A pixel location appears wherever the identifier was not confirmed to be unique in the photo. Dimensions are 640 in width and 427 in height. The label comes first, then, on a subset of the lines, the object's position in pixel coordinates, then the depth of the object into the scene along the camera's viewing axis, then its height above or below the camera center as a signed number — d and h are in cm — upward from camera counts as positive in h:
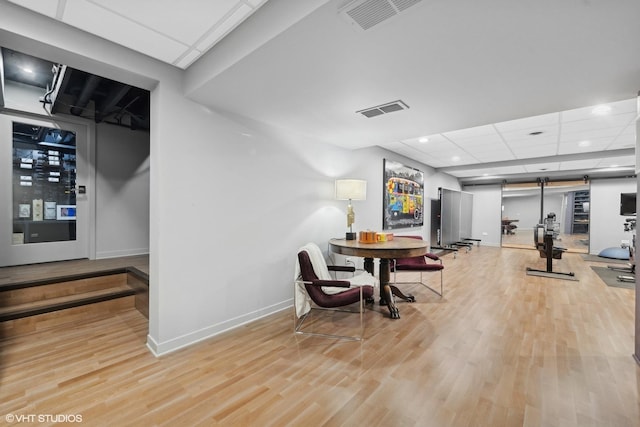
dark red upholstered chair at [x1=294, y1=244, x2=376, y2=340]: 285 -89
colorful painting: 563 +32
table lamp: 394 +28
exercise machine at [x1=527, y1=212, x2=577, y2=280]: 558 -69
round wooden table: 306 -49
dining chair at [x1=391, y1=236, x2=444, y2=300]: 400 -84
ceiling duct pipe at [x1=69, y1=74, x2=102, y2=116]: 306 +140
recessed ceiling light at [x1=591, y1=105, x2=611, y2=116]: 355 +141
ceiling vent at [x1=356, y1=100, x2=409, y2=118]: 278 +109
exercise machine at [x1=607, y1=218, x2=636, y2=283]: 519 -121
